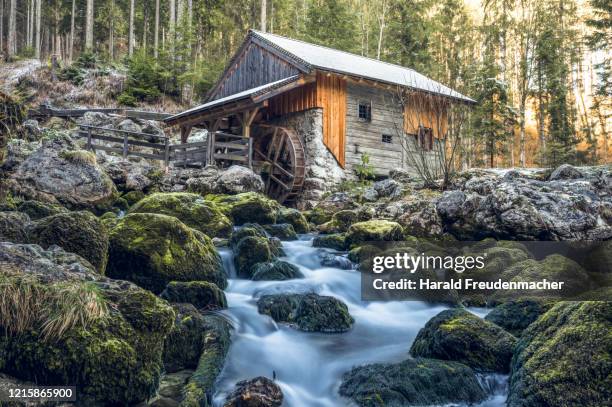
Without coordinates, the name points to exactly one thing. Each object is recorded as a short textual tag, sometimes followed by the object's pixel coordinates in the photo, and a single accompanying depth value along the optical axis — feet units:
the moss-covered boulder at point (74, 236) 18.67
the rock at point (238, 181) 48.16
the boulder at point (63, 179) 36.83
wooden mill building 59.72
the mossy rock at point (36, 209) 29.12
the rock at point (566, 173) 42.09
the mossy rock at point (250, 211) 40.29
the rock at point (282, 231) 37.37
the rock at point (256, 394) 13.69
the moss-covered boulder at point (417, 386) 14.07
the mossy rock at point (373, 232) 34.19
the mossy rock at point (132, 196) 43.88
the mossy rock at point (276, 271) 25.95
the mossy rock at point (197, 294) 19.44
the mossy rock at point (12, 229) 18.07
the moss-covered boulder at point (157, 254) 20.99
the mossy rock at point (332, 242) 34.96
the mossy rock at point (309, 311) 20.27
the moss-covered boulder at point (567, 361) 11.77
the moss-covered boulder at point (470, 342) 15.79
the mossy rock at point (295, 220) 41.57
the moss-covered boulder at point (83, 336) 11.54
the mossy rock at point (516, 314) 18.26
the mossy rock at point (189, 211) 33.40
